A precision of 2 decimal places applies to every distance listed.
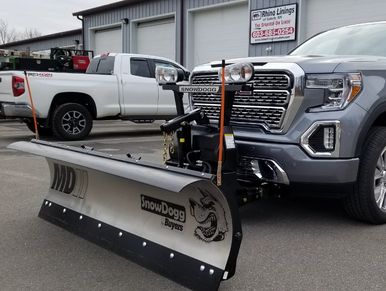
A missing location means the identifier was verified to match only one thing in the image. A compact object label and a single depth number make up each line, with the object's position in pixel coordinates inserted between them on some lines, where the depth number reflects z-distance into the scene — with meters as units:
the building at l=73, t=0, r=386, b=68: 13.82
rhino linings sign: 14.37
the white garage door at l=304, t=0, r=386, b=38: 12.59
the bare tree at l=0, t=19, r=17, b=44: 76.12
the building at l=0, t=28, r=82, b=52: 28.62
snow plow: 3.00
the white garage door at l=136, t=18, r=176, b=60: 19.55
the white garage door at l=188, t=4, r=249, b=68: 16.45
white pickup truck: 10.05
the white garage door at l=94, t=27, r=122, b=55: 22.81
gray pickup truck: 3.96
